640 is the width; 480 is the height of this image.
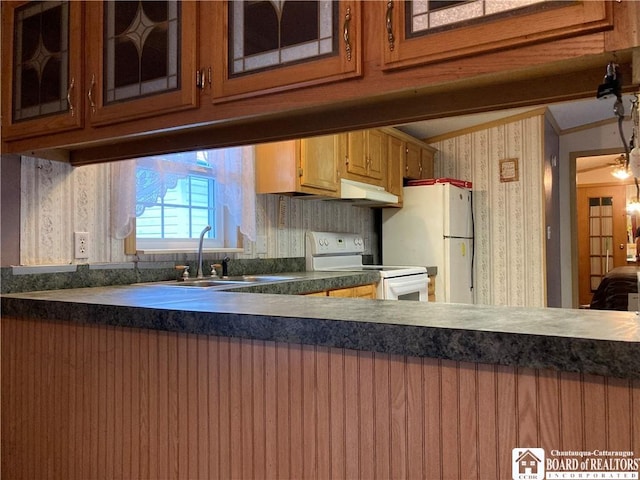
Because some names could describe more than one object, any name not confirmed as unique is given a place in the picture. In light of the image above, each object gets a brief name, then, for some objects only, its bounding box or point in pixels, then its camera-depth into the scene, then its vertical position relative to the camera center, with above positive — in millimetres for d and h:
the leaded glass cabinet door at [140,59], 1472 +613
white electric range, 3283 -123
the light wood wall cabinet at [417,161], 4465 +836
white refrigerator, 4137 +125
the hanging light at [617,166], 6079 +1152
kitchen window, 2191 +265
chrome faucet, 2557 -35
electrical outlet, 2041 +34
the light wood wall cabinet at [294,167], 2947 +511
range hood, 3442 +413
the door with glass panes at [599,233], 8547 +257
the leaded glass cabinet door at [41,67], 1735 +678
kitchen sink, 2352 -151
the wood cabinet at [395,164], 4105 +723
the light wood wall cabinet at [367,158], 3555 +701
